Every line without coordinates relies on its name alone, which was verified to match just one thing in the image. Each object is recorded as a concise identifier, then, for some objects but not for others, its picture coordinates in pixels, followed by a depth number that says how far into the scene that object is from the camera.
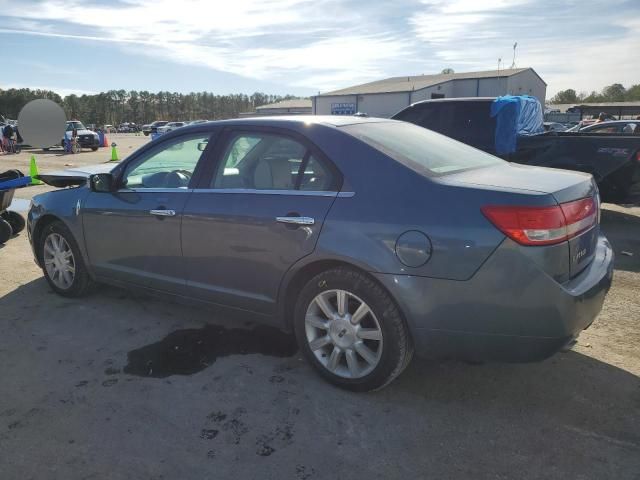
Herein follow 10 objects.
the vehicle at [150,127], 61.47
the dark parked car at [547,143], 7.07
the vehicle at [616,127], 12.04
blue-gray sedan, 2.50
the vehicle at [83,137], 27.19
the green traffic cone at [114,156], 19.94
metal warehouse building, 45.91
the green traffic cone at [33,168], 14.56
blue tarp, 7.95
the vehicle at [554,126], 25.53
